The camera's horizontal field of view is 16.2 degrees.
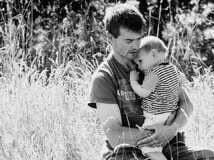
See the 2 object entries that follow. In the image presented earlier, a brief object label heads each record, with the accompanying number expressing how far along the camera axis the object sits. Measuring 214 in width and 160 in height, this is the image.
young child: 4.36
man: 4.19
